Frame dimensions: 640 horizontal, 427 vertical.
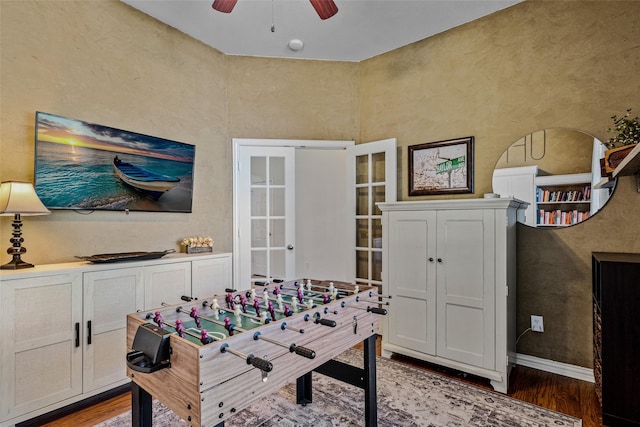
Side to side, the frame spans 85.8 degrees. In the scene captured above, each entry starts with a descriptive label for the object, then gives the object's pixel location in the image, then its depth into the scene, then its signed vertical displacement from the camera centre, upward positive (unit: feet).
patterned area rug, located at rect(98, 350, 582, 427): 7.00 -4.26
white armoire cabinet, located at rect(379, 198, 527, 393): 8.47 -1.88
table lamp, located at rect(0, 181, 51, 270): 6.81 +0.15
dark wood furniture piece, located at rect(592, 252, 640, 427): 6.61 -2.52
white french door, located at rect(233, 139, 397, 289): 12.39 +0.24
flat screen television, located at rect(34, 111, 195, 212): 7.94 +1.21
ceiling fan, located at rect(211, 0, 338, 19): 7.32 +4.52
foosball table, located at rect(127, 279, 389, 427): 3.99 -1.79
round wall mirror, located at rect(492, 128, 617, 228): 8.73 +0.98
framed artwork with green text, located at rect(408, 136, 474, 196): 10.83 +1.52
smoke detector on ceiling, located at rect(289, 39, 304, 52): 11.64 +5.80
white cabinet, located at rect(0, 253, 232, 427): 6.53 -2.36
